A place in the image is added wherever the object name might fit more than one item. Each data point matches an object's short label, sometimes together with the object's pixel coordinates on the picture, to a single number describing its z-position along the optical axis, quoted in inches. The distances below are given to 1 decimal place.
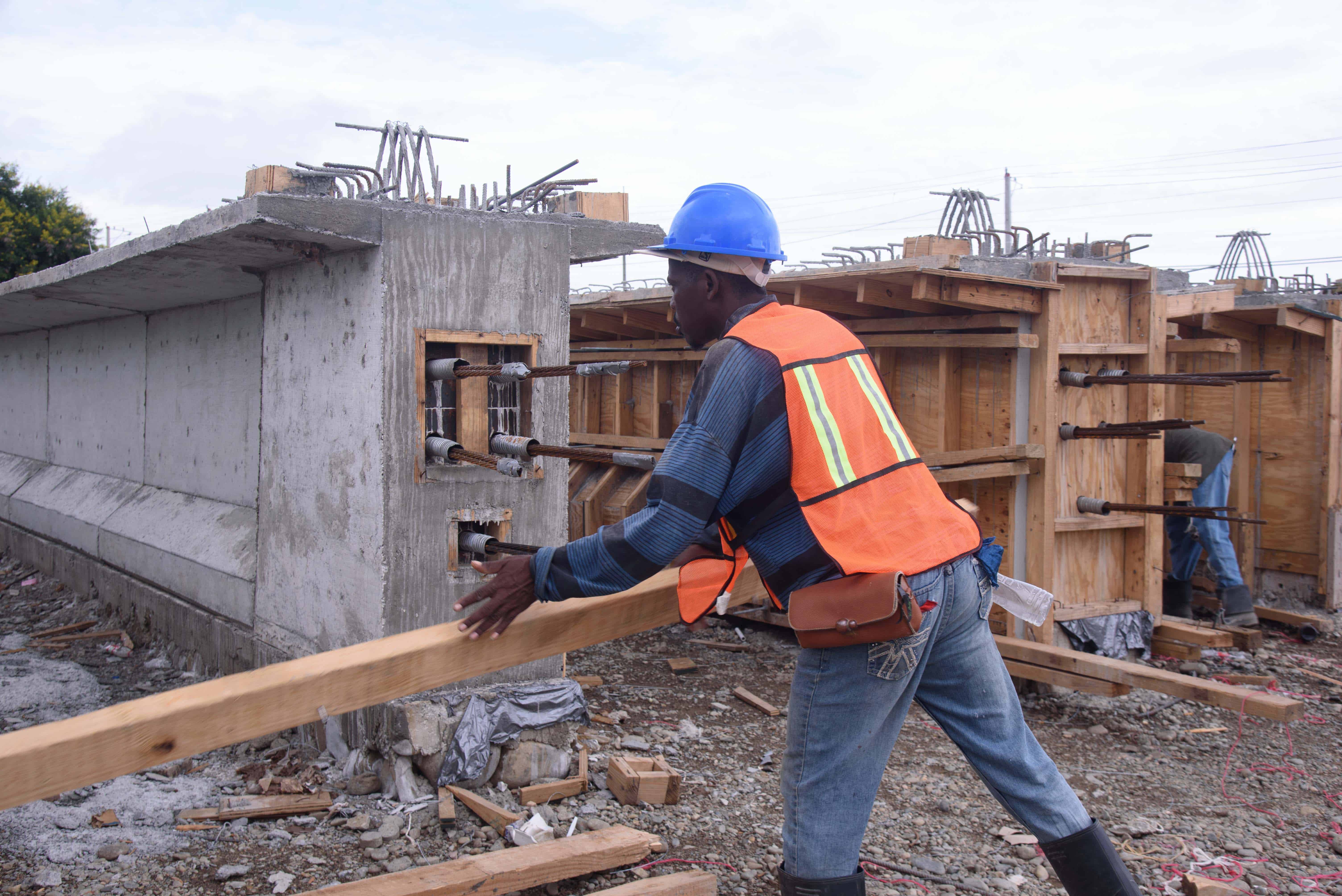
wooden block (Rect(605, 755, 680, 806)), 179.9
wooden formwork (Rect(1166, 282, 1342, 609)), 368.2
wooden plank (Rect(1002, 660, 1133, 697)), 237.6
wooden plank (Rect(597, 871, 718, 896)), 139.0
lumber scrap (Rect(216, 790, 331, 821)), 172.2
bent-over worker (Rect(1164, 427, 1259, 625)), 337.7
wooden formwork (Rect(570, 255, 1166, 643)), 263.7
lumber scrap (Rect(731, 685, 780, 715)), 243.9
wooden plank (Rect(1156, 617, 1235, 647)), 289.6
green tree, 897.5
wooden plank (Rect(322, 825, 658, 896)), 134.1
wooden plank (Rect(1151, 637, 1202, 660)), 288.5
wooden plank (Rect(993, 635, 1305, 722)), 213.3
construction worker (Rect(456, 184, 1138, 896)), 94.3
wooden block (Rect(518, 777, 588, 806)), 178.7
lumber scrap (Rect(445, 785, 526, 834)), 167.8
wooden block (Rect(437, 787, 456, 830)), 168.1
